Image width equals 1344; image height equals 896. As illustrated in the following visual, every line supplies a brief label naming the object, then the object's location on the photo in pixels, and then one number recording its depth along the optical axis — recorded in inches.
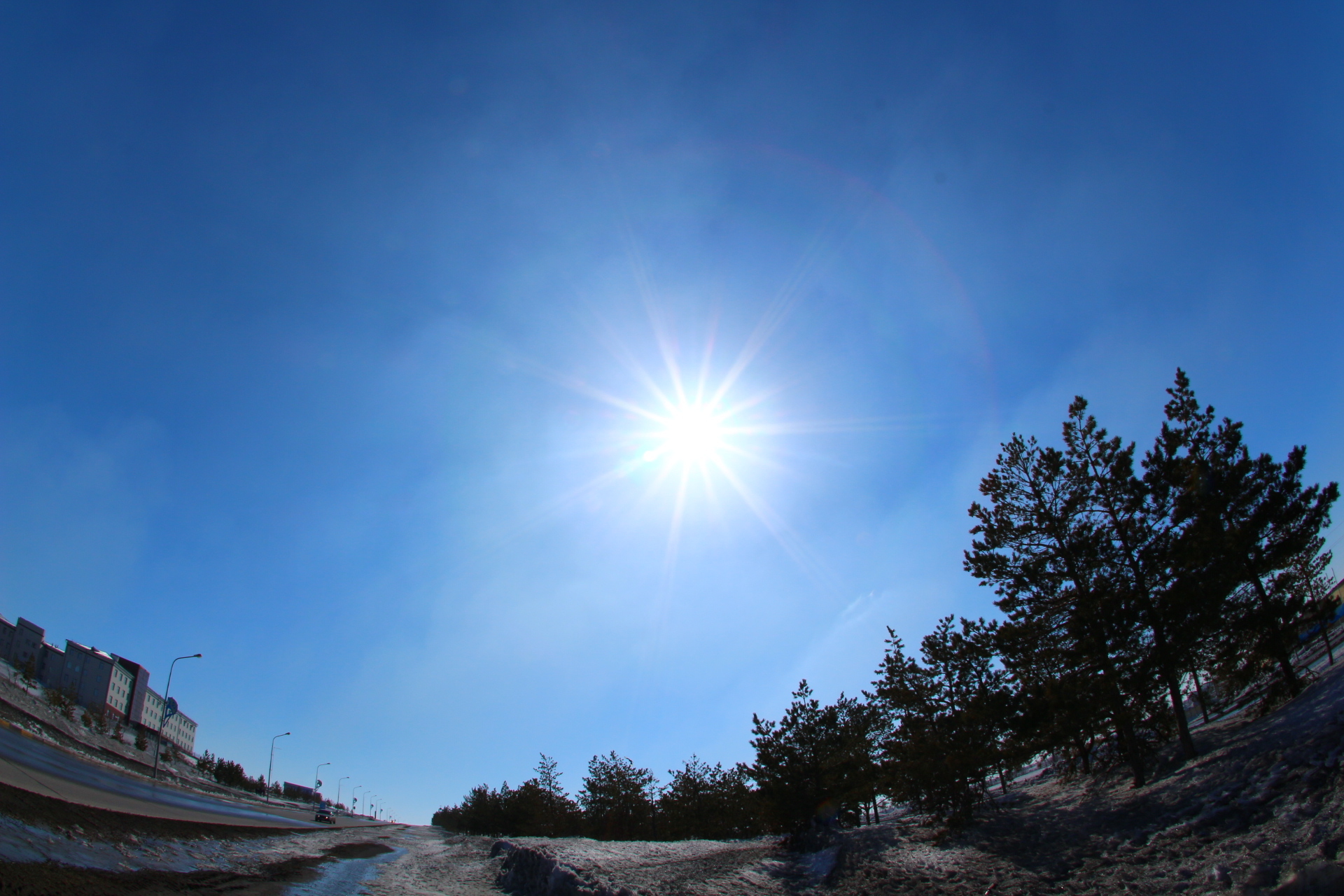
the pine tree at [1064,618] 829.8
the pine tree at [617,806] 2036.2
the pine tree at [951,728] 867.4
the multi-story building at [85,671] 4987.7
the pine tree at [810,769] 1043.3
